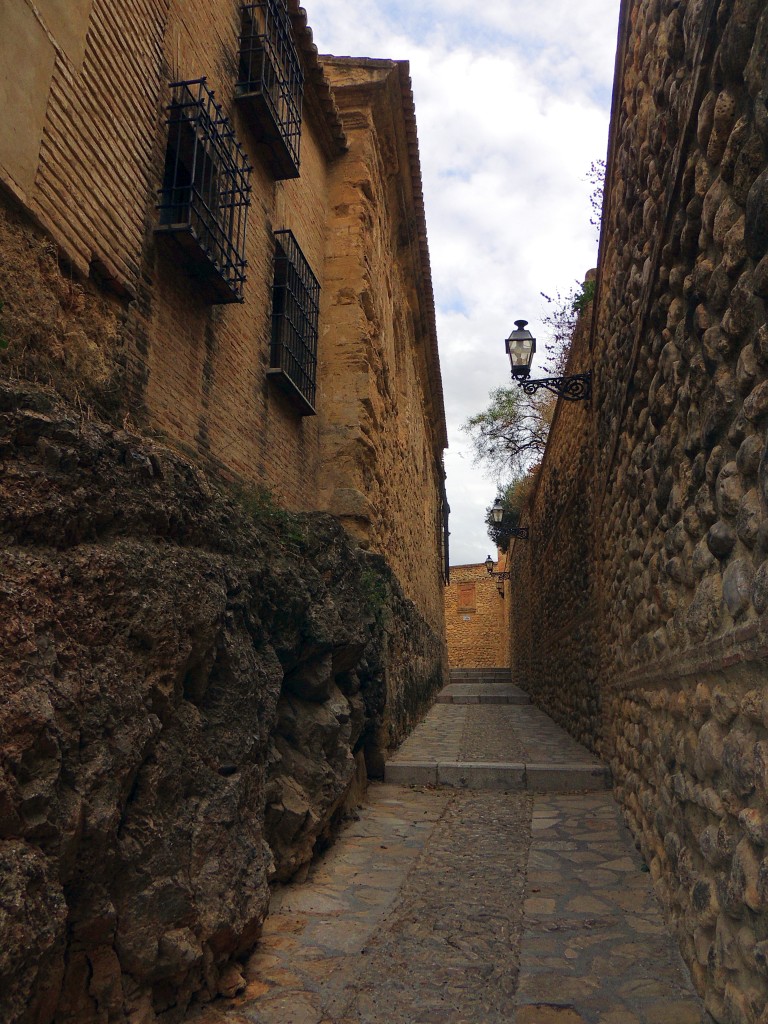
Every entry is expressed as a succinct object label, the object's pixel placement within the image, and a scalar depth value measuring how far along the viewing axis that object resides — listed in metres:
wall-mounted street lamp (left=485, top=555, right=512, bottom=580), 26.84
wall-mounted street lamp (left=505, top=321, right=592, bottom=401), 7.59
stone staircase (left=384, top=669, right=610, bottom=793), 6.06
